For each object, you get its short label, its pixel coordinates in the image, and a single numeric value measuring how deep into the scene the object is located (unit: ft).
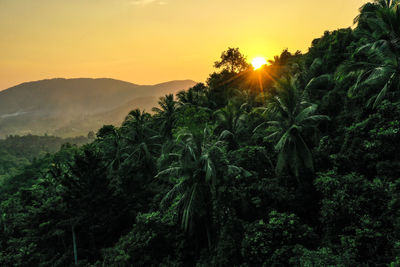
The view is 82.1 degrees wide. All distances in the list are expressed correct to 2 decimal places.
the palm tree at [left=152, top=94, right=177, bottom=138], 89.10
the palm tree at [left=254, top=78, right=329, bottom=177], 45.09
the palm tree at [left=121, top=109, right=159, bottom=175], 78.59
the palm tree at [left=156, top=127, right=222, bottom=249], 39.19
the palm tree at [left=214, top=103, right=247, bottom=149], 66.39
